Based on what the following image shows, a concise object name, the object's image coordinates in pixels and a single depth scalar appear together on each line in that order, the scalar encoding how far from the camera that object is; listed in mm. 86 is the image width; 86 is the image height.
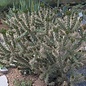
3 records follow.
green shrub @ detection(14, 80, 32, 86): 2797
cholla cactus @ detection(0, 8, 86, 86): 2552
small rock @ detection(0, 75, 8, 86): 2935
